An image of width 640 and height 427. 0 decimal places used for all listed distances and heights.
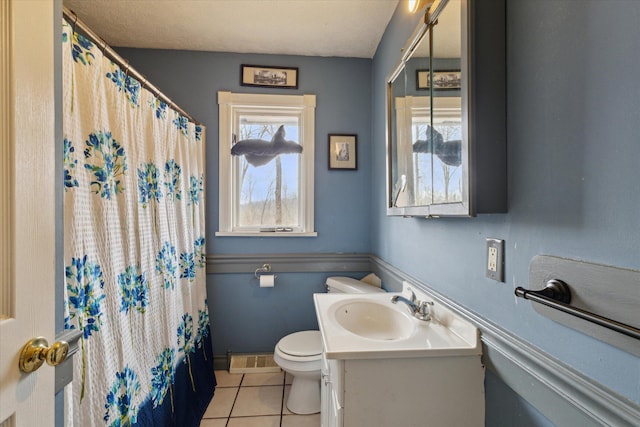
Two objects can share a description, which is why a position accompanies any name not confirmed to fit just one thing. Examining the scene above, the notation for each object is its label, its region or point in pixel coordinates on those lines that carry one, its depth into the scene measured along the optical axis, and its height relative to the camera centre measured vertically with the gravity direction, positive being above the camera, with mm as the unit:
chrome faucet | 1208 -426
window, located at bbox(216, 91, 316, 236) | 2211 +362
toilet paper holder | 2217 -458
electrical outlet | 834 -151
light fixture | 1284 +916
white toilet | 1671 -890
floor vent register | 2178 -1168
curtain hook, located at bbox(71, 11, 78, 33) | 928 +615
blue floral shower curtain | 971 -165
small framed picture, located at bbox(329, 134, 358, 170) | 2266 +469
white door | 530 +20
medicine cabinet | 817 +330
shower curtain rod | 919 +626
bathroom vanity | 919 -561
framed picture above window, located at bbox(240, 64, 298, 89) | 2211 +1030
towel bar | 486 -189
